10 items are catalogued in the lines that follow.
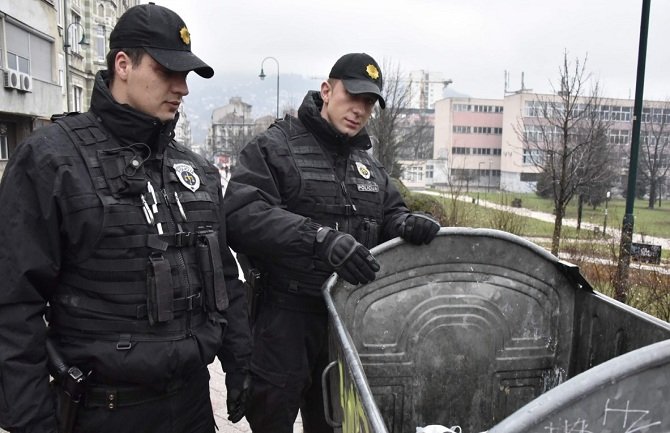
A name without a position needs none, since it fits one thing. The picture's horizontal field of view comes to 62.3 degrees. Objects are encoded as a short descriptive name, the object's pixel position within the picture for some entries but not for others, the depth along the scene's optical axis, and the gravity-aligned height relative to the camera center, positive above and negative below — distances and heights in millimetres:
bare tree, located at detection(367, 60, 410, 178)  19719 +1506
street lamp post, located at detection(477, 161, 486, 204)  64475 -413
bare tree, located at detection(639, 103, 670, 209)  38188 +1657
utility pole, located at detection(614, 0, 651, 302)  7008 +422
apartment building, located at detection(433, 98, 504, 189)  70188 +4289
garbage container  2443 -700
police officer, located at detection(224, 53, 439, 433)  2711 -227
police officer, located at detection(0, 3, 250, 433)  1713 -347
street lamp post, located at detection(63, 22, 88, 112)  21112 +3674
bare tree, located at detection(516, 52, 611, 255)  12062 +480
